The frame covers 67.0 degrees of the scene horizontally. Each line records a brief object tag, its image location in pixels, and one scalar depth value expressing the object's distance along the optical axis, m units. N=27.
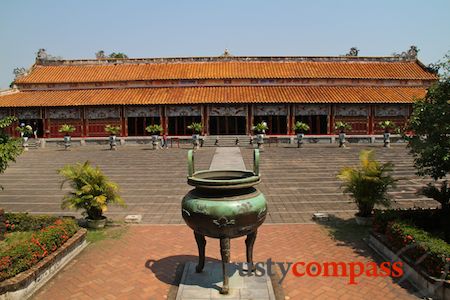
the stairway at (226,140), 26.81
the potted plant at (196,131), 25.25
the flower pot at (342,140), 24.27
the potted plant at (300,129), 24.97
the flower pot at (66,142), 25.67
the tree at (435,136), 7.50
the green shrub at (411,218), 7.88
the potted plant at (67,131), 25.75
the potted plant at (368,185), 8.99
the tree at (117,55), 69.56
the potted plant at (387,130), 24.56
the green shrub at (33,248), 5.75
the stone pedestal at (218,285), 5.47
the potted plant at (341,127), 24.61
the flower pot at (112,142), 24.79
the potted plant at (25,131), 26.16
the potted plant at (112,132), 24.84
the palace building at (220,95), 29.64
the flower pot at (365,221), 9.16
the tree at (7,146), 8.02
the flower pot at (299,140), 24.85
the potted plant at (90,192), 8.77
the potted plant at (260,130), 24.06
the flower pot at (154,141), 25.34
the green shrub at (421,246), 5.66
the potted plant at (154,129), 27.95
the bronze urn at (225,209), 5.23
